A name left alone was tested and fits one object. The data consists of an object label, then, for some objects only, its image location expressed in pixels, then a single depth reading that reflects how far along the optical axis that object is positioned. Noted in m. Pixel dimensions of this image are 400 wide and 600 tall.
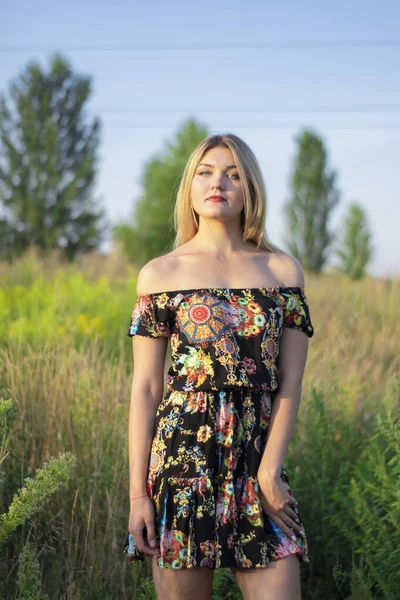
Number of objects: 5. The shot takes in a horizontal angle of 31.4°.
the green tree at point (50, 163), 31.72
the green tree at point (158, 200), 35.97
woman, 2.05
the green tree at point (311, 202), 34.75
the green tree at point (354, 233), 35.03
